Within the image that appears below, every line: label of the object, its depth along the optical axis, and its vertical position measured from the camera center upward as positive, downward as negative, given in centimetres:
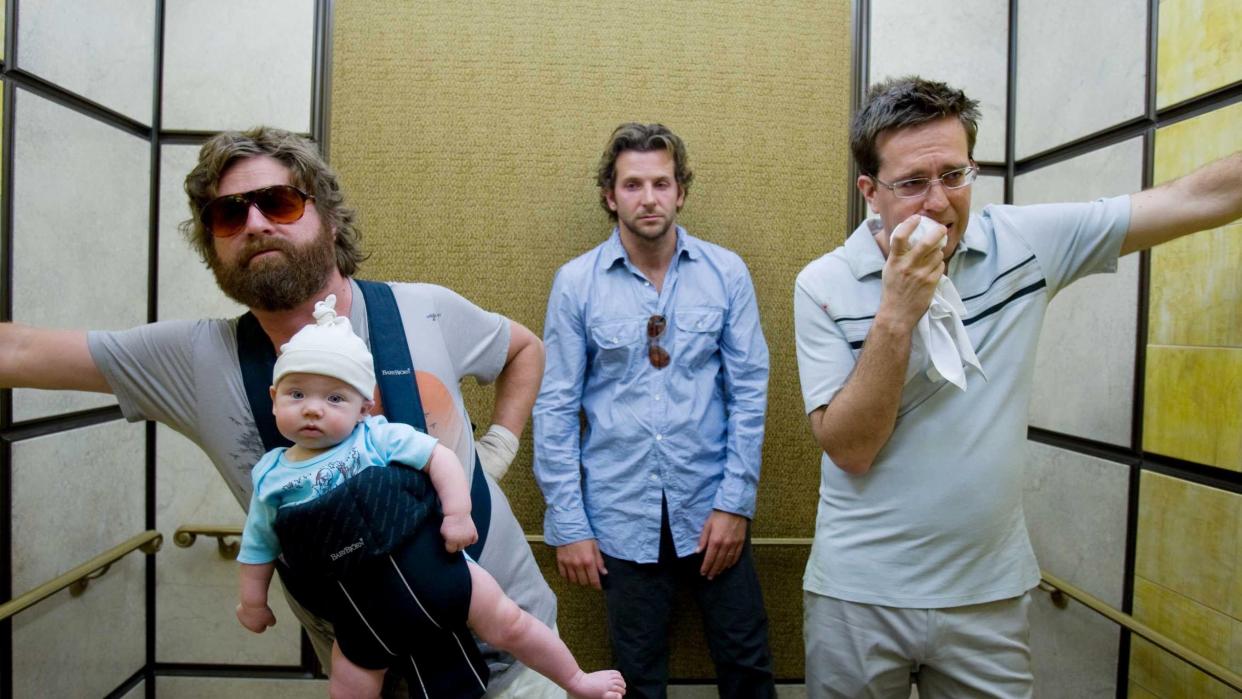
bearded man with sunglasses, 136 -2
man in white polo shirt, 149 -11
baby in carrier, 118 -32
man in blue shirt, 221 -27
